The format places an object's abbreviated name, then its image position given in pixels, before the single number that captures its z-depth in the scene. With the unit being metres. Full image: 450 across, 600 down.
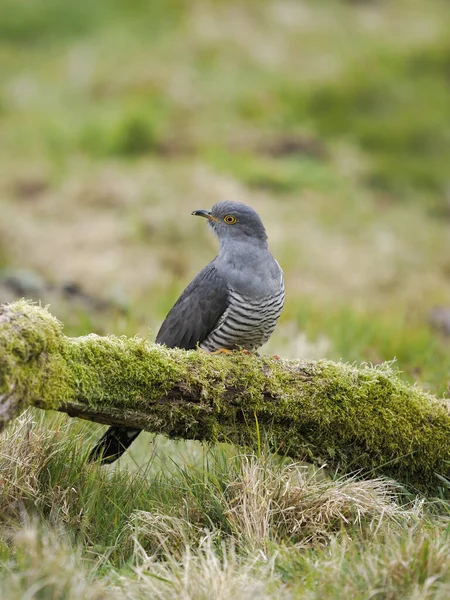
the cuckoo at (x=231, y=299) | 8.95
